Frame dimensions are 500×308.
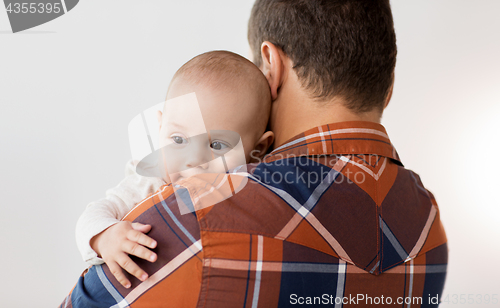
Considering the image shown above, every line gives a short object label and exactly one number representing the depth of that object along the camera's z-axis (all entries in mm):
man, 769
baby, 1145
